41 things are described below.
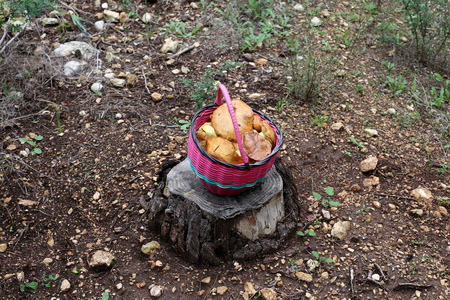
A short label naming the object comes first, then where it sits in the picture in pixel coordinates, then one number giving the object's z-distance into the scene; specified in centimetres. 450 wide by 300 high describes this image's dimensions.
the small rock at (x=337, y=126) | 337
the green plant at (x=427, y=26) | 395
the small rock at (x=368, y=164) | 303
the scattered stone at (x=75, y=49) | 388
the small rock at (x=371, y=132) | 338
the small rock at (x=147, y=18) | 432
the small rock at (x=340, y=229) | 262
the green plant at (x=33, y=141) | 305
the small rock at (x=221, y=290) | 231
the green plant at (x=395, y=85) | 381
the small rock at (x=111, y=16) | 436
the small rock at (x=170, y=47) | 405
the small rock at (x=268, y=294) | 229
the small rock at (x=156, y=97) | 352
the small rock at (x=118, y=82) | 363
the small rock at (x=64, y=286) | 230
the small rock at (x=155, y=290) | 228
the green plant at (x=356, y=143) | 327
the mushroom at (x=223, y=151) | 220
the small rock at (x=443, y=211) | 278
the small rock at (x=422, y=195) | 285
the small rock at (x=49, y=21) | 424
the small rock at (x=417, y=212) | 276
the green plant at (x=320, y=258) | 247
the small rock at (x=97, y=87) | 355
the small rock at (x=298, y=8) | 459
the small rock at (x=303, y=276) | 238
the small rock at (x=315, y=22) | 443
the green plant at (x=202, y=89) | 335
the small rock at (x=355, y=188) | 291
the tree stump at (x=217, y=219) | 240
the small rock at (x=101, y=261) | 238
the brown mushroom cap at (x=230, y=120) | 228
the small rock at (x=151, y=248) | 247
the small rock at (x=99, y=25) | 425
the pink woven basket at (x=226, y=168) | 212
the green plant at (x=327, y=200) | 281
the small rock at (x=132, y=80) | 362
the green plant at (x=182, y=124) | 327
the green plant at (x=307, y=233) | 262
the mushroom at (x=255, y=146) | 220
